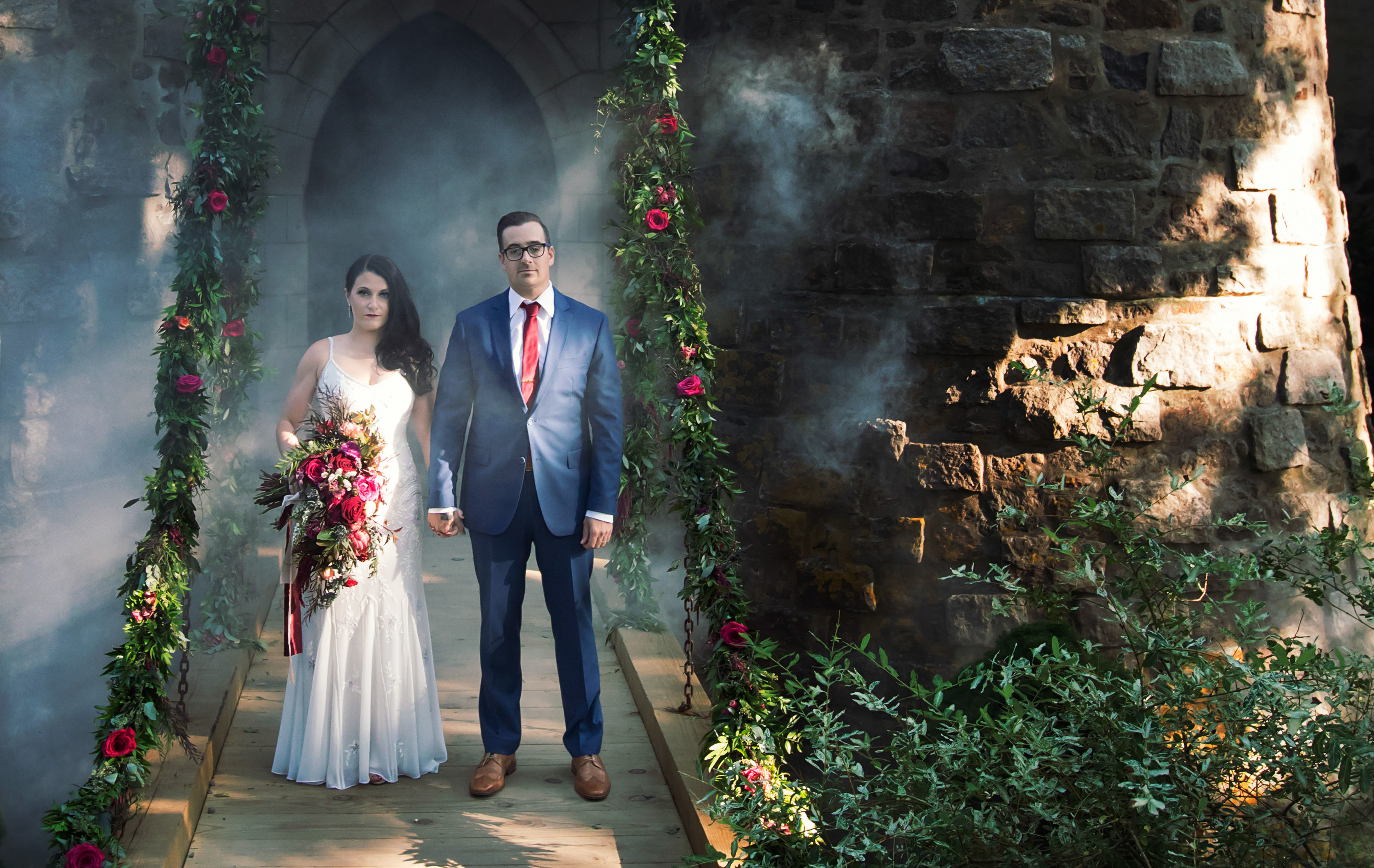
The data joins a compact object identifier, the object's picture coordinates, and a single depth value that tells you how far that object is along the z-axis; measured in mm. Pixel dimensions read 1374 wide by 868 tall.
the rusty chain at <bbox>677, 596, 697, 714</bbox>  3039
